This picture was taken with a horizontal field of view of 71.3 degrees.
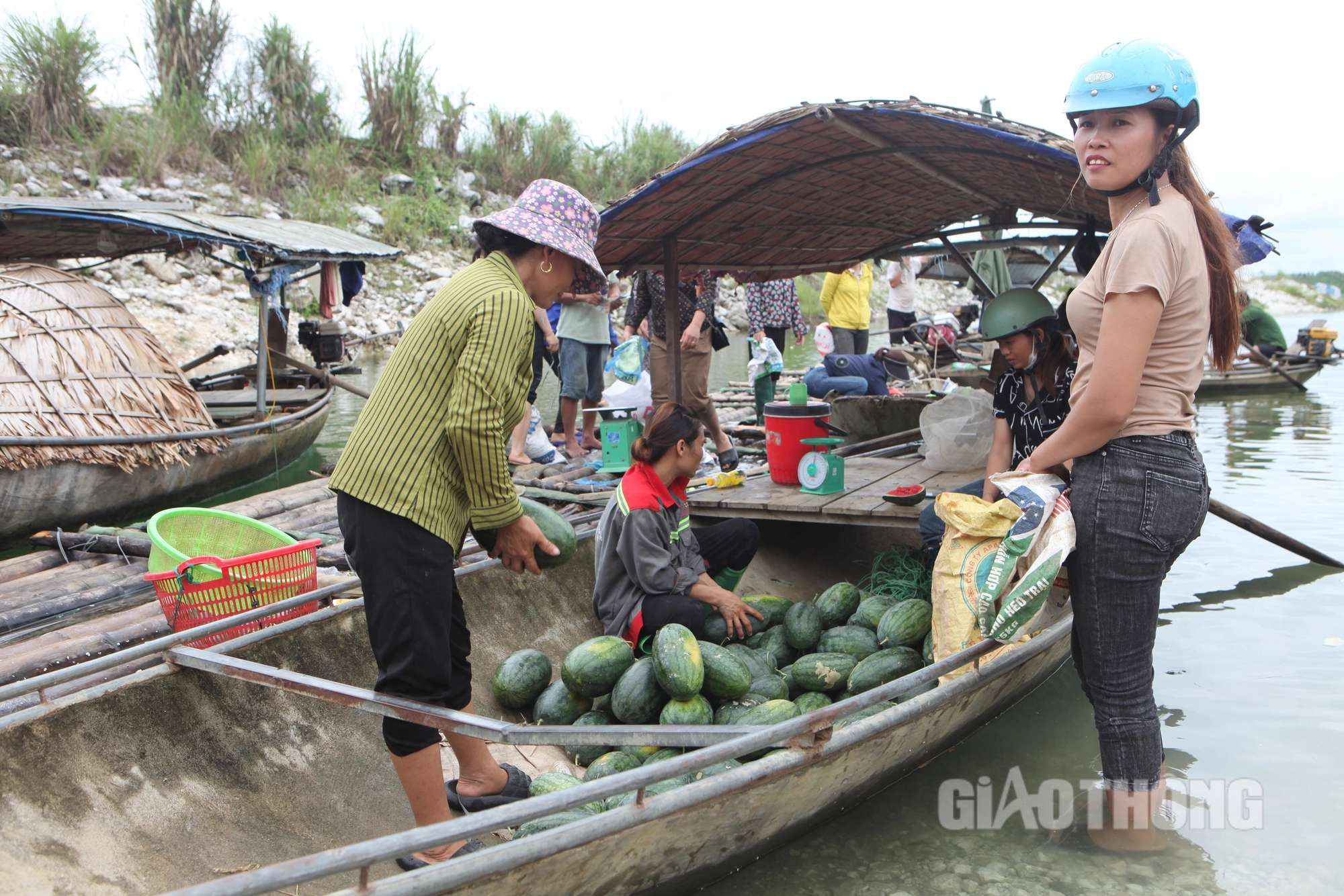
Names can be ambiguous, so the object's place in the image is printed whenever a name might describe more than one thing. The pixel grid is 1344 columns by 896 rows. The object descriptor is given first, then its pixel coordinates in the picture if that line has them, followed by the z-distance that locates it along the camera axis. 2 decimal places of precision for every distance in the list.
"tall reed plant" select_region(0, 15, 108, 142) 18.72
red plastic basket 3.55
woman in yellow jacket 9.77
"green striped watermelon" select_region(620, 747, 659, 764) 3.16
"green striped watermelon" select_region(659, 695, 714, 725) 3.21
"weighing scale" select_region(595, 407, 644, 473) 7.09
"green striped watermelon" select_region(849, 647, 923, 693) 3.48
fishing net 4.34
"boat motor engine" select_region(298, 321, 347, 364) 10.91
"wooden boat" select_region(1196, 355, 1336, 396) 14.69
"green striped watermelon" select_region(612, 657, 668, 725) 3.33
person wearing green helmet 3.99
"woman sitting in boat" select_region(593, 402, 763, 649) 3.68
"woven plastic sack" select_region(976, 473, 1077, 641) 2.52
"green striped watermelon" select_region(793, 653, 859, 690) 3.56
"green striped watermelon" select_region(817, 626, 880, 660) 3.79
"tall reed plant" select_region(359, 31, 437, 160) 23.83
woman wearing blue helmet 2.33
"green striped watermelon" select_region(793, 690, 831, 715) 3.40
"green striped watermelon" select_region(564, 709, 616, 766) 3.35
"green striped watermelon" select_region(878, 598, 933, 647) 3.73
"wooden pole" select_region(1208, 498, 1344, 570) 5.28
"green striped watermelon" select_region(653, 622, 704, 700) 3.22
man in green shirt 15.30
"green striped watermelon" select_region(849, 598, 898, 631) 4.00
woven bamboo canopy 4.10
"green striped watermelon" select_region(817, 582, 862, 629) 4.14
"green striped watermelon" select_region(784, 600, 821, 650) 3.97
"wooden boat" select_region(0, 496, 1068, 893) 2.18
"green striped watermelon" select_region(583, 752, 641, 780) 3.03
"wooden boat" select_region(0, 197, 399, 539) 6.51
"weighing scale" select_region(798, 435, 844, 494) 4.75
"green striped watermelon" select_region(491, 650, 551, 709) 3.57
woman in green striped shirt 2.36
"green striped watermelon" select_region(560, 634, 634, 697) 3.46
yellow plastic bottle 5.18
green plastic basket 3.97
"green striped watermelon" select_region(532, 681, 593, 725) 3.49
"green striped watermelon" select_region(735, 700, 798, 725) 3.15
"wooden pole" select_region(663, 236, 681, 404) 5.71
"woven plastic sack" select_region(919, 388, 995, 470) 5.46
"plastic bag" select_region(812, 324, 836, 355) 9.93
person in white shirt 12.03
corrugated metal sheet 7.24
